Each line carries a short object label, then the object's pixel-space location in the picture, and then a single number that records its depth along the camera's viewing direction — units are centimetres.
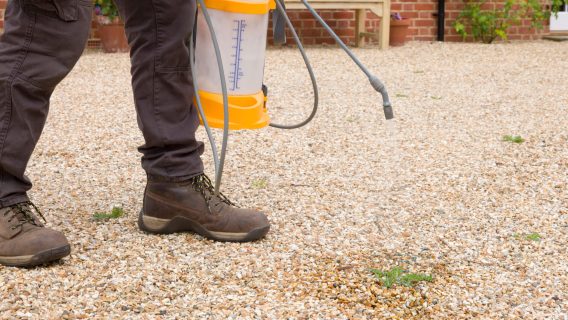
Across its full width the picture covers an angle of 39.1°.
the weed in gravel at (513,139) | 347
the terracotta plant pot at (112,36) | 661
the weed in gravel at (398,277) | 178
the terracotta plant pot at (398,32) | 756
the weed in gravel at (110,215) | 221
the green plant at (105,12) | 656
